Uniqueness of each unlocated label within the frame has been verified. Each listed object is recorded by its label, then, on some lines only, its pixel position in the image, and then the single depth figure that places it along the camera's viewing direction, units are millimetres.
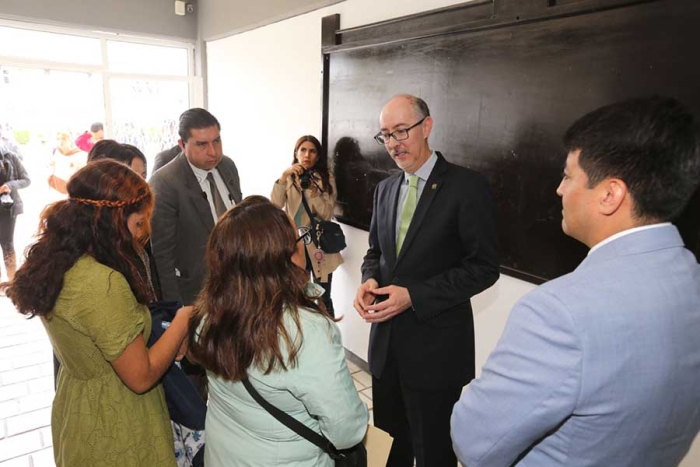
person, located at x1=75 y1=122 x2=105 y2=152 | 5375
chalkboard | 1598
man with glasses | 1581
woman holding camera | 3303
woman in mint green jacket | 994
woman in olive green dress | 1136
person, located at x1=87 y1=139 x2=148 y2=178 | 2203
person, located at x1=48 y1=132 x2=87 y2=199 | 5285
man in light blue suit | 670
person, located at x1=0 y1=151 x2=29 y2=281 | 4398
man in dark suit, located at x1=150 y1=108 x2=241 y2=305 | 2061
